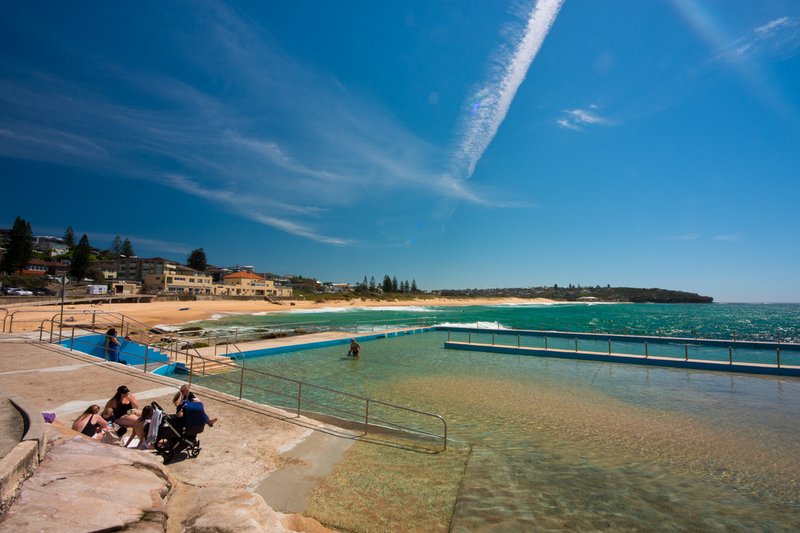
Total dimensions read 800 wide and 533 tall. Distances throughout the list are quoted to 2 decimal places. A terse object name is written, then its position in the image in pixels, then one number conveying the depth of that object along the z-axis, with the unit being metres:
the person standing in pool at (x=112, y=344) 13.86
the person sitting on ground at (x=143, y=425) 6.24
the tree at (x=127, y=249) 129.88
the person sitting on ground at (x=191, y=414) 5.91
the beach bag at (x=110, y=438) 6.02
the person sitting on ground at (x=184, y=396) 6.79
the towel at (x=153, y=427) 6.02
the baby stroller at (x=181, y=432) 5.83
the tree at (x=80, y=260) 81.50
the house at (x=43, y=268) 82.31
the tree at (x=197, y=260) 131.12
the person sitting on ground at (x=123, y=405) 7.01
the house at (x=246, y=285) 105.62
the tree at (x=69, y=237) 127.76
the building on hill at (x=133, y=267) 105.06
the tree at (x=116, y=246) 135.62
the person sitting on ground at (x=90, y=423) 6.13
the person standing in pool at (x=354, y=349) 20.22
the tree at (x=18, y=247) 71.62
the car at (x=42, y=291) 54.89
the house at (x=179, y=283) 88.75
